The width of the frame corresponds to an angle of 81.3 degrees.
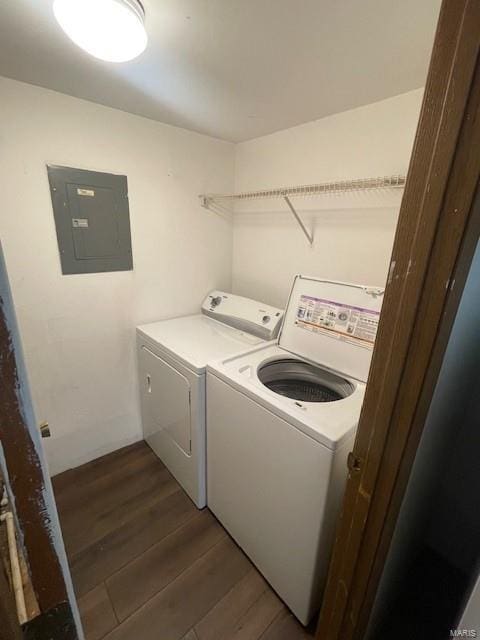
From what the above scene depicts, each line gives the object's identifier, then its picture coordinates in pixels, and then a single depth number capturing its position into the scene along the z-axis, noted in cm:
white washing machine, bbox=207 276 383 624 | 107
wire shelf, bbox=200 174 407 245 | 139
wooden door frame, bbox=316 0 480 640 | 50
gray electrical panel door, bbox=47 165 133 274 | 162
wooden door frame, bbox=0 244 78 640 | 37
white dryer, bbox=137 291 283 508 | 161
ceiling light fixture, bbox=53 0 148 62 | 86
